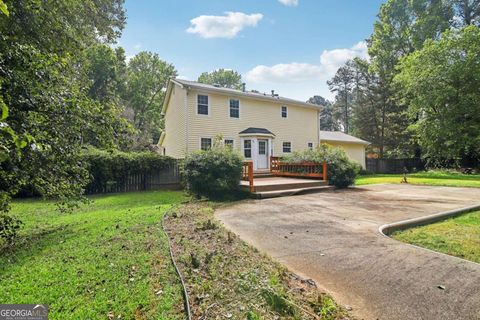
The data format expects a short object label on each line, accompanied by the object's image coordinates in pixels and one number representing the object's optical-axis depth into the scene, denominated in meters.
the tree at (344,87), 44.72
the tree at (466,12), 23.56
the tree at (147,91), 30.06
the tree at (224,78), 45.22
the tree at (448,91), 18.83
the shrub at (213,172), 9.05
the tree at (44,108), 3.55
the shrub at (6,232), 4.20
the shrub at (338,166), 12.12
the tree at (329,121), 50.34
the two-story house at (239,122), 14.95
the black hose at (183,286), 2.26
